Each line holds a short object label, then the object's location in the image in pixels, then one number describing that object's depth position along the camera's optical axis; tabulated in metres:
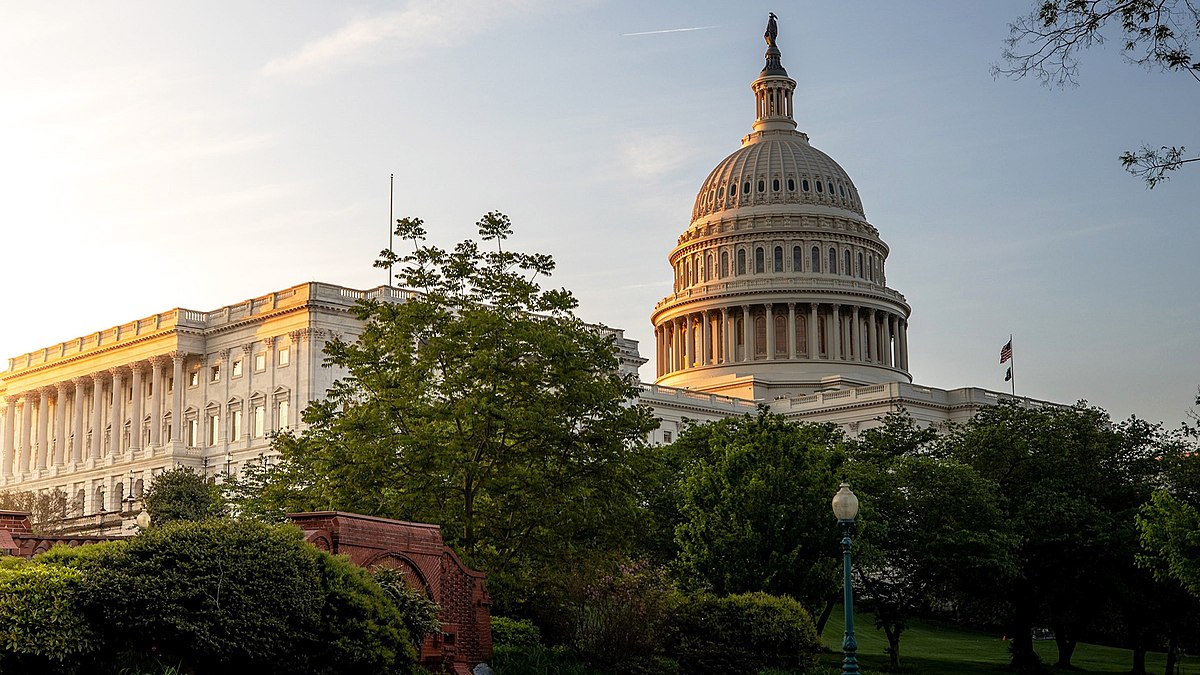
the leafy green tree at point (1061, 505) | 62.34
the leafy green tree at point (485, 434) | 41.00
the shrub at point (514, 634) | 36.97
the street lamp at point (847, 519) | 33.77
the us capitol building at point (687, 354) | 115.31
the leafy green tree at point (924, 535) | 58.53
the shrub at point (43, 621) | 23.67
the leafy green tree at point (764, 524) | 47.78
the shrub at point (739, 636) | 38.66
